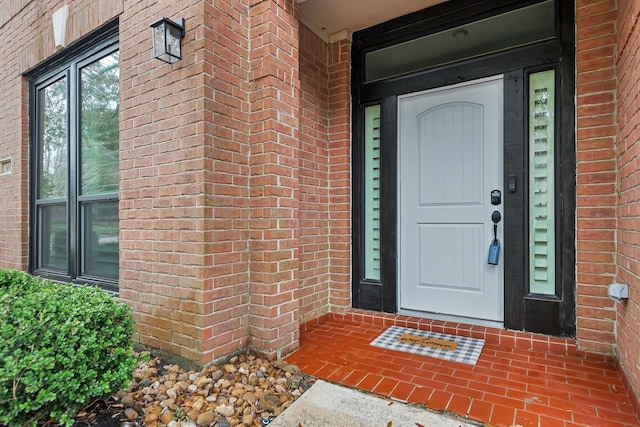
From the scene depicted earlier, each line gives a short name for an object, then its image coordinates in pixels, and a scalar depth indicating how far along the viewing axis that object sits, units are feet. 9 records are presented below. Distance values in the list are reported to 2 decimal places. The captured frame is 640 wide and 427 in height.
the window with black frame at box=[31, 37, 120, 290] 9.64
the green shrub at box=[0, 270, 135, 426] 4.17
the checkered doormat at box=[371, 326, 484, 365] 7.43
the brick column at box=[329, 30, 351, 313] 10.39
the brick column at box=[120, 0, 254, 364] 6.77
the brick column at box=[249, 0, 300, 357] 7.38
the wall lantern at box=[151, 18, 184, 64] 6.85
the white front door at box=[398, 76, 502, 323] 8.59
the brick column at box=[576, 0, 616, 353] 6.91
